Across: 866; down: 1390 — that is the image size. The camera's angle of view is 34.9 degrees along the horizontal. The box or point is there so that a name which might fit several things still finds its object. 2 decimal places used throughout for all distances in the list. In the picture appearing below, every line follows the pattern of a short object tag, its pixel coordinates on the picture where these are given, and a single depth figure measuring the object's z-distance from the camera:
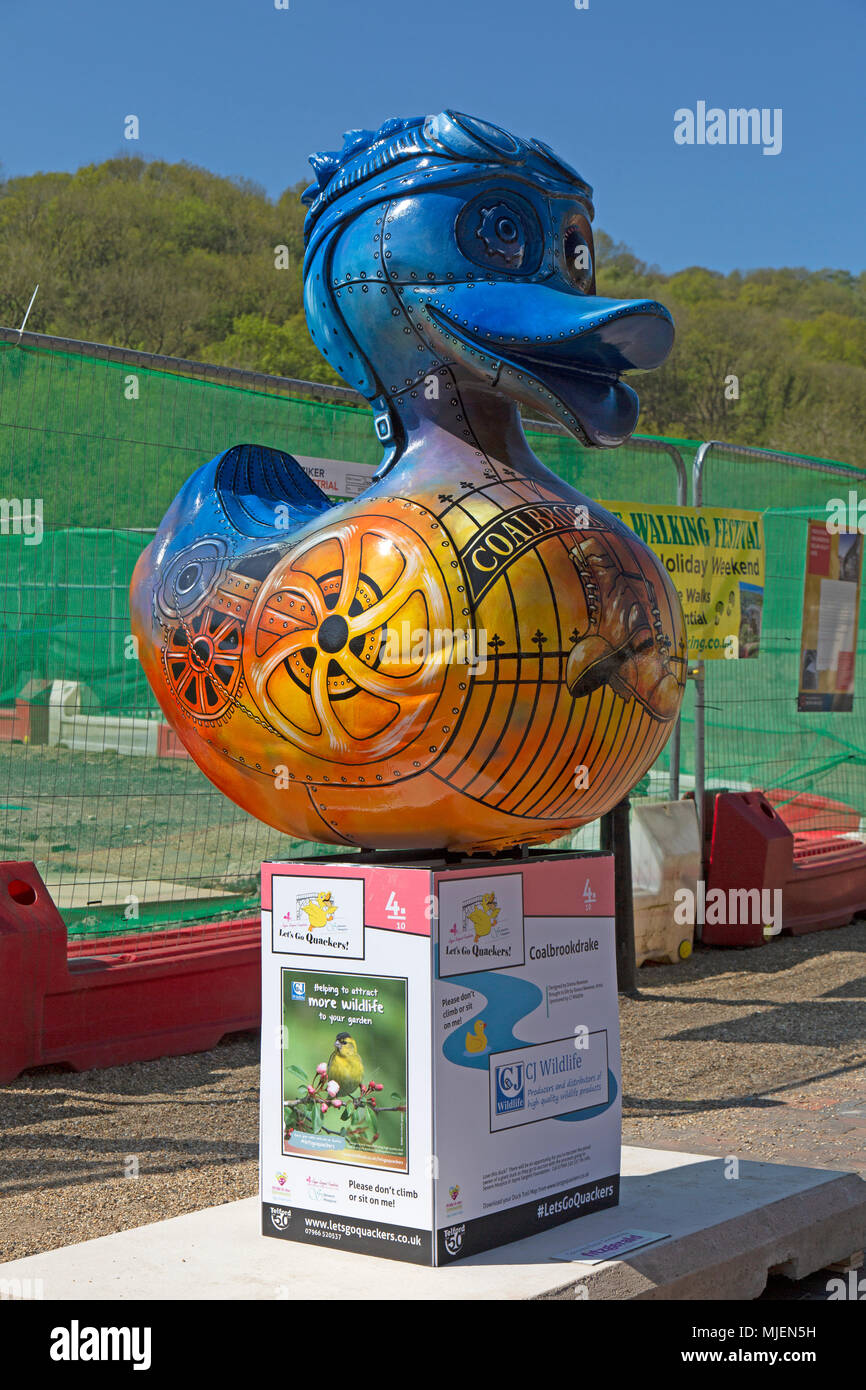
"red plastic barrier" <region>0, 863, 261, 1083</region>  5.48
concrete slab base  2.95
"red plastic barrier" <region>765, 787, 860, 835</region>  10.32
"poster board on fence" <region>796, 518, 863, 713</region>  9.80
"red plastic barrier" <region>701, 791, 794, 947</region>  8.67
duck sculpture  2.87
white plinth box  3.04
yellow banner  8.04
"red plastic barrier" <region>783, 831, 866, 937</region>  9.21
